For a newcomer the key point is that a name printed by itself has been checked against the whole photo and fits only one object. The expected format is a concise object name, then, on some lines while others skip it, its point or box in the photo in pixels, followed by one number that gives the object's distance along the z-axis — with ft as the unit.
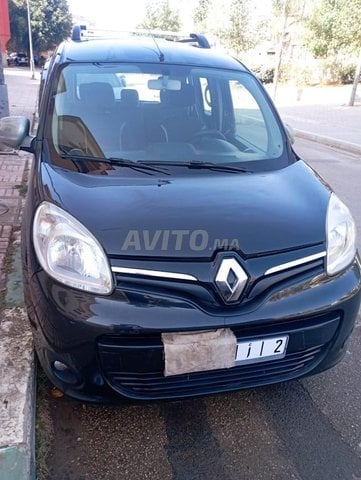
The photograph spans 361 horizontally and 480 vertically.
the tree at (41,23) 151.74
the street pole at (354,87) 49.30
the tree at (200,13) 122.19
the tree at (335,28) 61.77
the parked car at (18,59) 154.63
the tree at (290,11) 53.79
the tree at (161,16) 152.35
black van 5.97
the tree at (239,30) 91.80
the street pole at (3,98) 25.23
